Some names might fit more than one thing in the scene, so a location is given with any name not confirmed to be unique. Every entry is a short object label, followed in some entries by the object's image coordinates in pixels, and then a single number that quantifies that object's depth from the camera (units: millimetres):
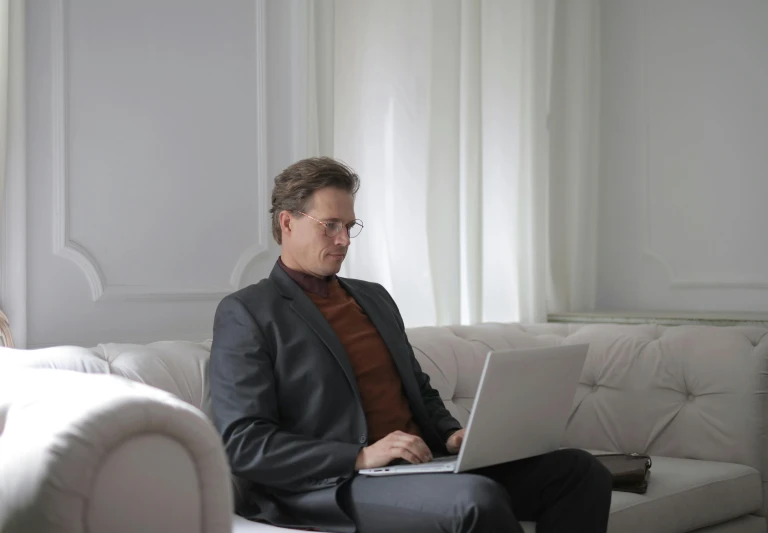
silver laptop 1654
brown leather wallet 2230
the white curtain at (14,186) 2152
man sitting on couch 1719
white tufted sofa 968
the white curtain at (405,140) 3000
